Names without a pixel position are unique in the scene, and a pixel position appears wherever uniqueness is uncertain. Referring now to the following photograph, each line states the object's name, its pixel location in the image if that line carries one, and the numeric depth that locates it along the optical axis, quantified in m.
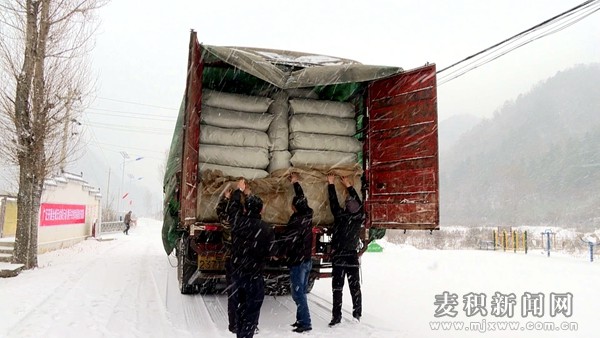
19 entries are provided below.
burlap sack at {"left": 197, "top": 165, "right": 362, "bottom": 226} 5.18
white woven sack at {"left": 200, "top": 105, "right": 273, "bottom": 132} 5.46
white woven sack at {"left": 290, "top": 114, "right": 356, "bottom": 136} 5.71
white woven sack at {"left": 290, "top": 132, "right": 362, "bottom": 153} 5.66
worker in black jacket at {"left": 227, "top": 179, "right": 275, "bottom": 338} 4.29
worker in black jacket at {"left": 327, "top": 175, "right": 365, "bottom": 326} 5.22
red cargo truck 4.89
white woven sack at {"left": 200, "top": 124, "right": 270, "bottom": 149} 5.36
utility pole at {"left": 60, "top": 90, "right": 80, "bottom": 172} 10.29
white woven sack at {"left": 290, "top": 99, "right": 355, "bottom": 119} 5.79
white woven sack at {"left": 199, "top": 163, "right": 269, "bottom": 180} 5.31
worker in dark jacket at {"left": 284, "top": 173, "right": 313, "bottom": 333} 4.92
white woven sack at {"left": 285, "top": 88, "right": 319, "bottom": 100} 5.92
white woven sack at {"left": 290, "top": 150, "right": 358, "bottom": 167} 5.58
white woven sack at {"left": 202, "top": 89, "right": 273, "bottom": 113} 5.51
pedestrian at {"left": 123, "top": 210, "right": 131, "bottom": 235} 28.20
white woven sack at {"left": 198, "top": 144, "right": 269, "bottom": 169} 5.32
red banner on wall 13.95
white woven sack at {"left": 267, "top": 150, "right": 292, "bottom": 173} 5.58
